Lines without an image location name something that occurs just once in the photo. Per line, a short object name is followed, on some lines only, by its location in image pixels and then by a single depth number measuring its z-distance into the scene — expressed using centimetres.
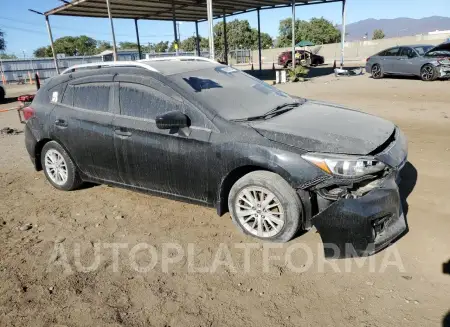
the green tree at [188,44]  8506
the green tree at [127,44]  10968
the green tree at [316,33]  7731
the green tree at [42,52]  8656
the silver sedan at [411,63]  1468
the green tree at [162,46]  10862
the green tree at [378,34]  9550
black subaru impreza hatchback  294
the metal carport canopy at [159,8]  1780
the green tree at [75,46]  8206
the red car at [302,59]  3033
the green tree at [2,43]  3572
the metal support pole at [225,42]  2459
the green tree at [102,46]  9572
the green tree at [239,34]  7562
